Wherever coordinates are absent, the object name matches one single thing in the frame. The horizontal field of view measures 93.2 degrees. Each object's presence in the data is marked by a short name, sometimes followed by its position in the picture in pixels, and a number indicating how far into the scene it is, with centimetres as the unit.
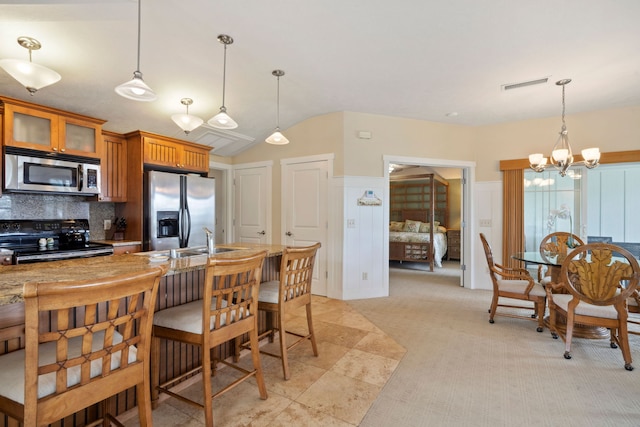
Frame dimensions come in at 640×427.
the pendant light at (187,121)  302
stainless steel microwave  288
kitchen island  127
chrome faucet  248
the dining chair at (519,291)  312
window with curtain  457
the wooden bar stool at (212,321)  161
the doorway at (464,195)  477
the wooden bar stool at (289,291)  218
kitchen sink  243
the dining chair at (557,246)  369
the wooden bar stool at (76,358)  96
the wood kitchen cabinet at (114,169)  366
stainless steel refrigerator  375
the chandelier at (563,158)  347
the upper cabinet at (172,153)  382
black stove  286
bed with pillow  655
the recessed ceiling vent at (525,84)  339
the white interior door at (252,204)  502
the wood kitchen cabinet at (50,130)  286
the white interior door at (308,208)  450
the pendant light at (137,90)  194
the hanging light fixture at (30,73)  202
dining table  292
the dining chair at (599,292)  239
